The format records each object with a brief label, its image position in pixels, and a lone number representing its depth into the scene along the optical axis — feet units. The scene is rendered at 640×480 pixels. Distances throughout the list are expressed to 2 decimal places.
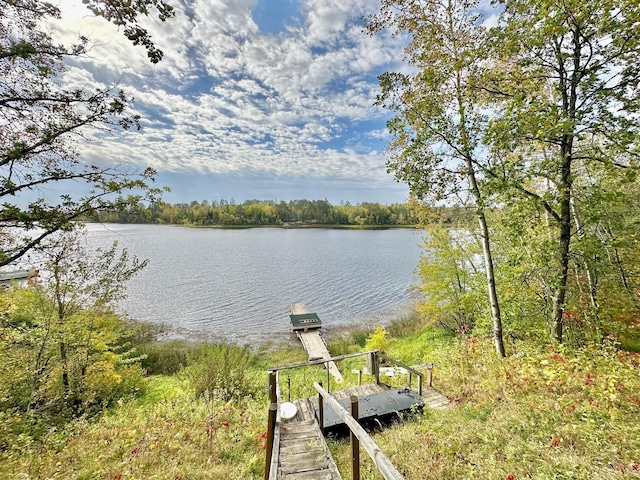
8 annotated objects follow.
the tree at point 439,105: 19.02
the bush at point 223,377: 27.14
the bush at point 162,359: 42.80
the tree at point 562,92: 12.88
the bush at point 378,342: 41.01
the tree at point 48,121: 9.55
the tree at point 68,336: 21.85
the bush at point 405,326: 56.54
